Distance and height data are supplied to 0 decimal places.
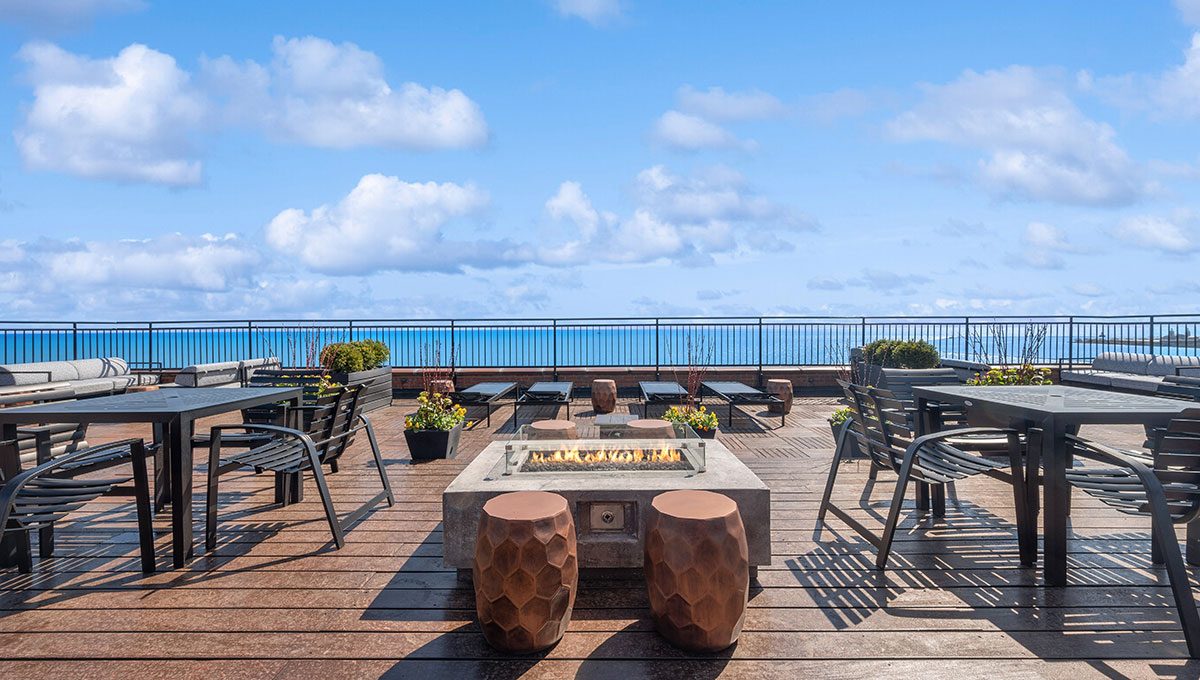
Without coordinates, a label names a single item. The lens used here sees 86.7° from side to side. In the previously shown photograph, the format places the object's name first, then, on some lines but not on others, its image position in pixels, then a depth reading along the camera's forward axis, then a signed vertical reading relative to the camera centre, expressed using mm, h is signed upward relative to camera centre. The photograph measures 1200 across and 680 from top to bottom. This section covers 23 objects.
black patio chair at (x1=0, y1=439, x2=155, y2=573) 2504 -713
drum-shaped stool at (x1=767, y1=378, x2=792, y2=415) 7895 -897
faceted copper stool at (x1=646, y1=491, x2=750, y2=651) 2062 -834
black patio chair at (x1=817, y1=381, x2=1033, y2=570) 2922 -705
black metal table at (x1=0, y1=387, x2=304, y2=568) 2959 -455
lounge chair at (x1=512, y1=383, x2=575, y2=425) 7871 -930
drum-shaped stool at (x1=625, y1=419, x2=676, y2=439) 3869 -674
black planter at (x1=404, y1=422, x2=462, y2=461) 5477 -1038
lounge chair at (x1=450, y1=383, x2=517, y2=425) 7590 -885
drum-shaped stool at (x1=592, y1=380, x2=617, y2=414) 8609 -1008
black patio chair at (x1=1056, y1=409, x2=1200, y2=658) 2248 -695
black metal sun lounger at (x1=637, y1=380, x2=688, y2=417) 7879 -900
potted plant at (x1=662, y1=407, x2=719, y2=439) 5910 -942
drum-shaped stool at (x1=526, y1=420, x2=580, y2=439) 3965 -682
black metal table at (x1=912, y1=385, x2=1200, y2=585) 2730 -482
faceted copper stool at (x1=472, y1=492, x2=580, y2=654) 2078 -838
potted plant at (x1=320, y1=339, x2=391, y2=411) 8367 -571
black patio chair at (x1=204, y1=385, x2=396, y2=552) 3207 -700
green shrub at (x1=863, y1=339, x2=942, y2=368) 8203 -486
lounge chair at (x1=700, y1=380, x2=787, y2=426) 7590 -904
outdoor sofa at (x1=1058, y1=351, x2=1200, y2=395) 7879 -796
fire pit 2695 -759
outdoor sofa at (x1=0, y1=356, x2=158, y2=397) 7445 -624
